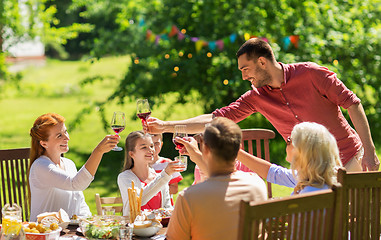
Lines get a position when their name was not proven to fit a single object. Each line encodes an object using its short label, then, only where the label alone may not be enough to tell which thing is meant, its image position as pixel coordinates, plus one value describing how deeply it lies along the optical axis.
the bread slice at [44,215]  3.52
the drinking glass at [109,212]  3.50
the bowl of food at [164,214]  3.58
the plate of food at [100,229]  3.20
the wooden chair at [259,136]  4.95
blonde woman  3.17
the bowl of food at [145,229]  3.32
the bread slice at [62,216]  3.56
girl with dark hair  4.38
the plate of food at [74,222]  3.61
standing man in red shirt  4.23
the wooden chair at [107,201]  4.23
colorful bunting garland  8.70
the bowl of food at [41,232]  3.22
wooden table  3.35
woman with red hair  4.00
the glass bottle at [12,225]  3.07
